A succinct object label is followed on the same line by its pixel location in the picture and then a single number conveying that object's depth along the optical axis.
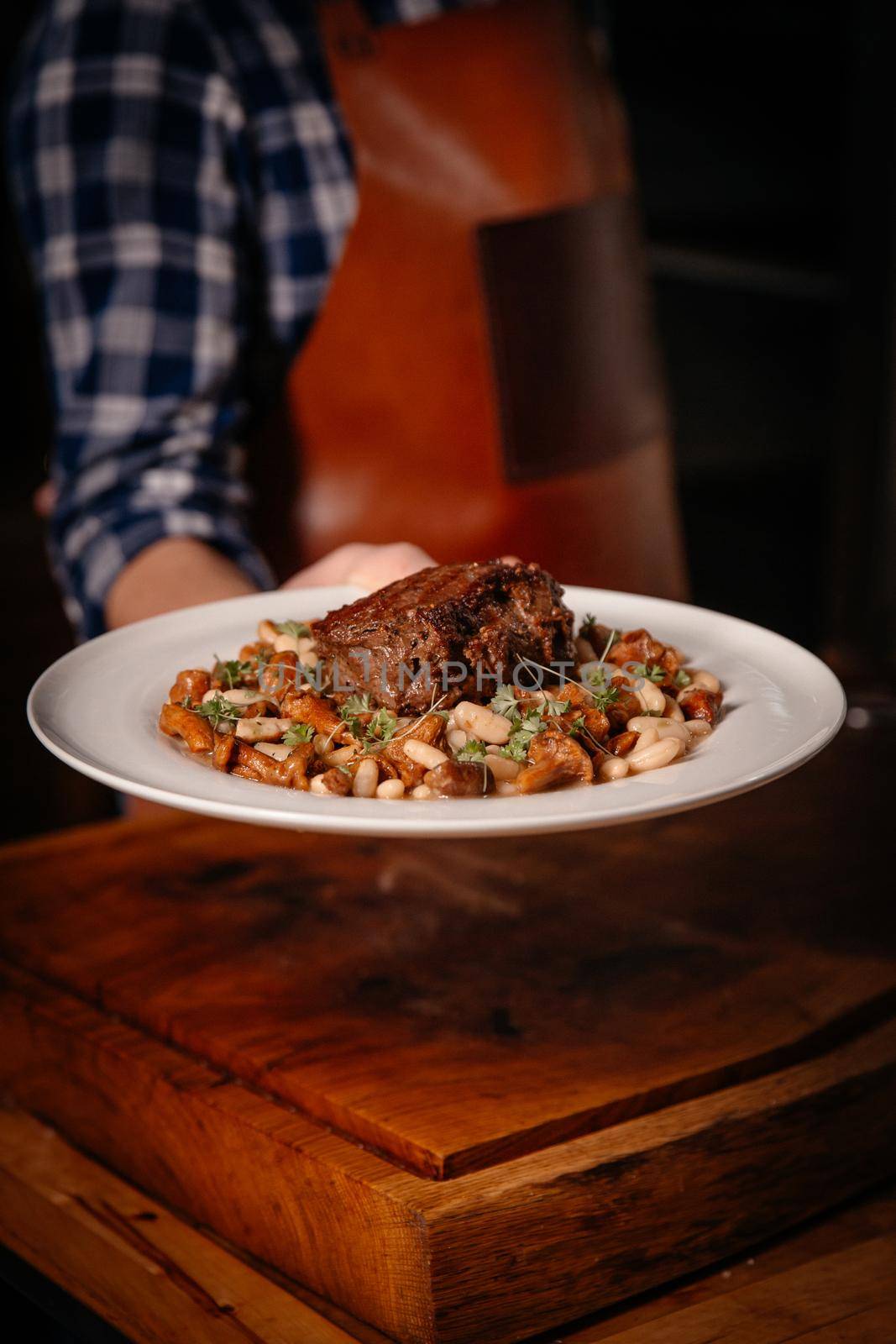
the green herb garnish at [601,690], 0.60
